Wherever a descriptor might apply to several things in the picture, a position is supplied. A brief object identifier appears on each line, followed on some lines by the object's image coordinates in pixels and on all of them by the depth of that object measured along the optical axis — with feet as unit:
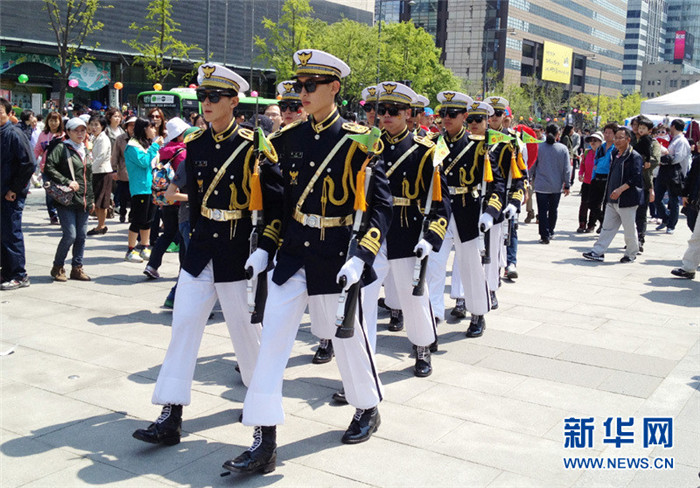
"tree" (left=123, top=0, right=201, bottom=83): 96.68
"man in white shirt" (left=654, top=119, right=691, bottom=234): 52.90
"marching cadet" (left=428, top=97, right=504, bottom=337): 24.14
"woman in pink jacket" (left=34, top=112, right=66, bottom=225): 42.88
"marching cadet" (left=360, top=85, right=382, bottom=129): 22.07
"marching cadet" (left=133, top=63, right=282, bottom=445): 15.75
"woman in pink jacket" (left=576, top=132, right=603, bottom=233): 51.57
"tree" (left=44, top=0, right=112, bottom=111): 80.48
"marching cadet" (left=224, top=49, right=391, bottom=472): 14.73
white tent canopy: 55.02
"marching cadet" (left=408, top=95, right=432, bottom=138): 25.35
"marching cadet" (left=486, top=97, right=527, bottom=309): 27.17
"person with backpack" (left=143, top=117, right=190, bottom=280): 27.71
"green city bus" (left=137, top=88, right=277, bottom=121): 84.48
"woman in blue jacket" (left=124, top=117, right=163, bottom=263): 35.37
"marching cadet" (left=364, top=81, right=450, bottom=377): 20.08
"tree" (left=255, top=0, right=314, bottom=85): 131.54
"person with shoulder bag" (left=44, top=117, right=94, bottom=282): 30.76
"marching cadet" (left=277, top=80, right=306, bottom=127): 26.40
